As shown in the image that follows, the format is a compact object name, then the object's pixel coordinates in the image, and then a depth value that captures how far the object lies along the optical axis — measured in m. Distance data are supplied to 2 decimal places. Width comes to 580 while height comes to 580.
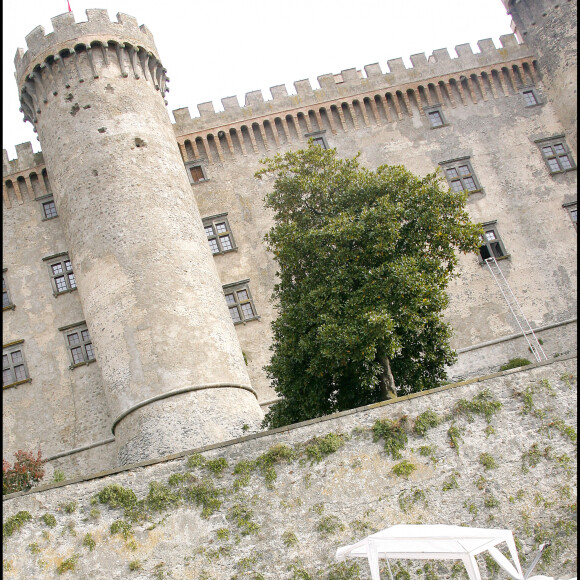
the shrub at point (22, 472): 19.91
